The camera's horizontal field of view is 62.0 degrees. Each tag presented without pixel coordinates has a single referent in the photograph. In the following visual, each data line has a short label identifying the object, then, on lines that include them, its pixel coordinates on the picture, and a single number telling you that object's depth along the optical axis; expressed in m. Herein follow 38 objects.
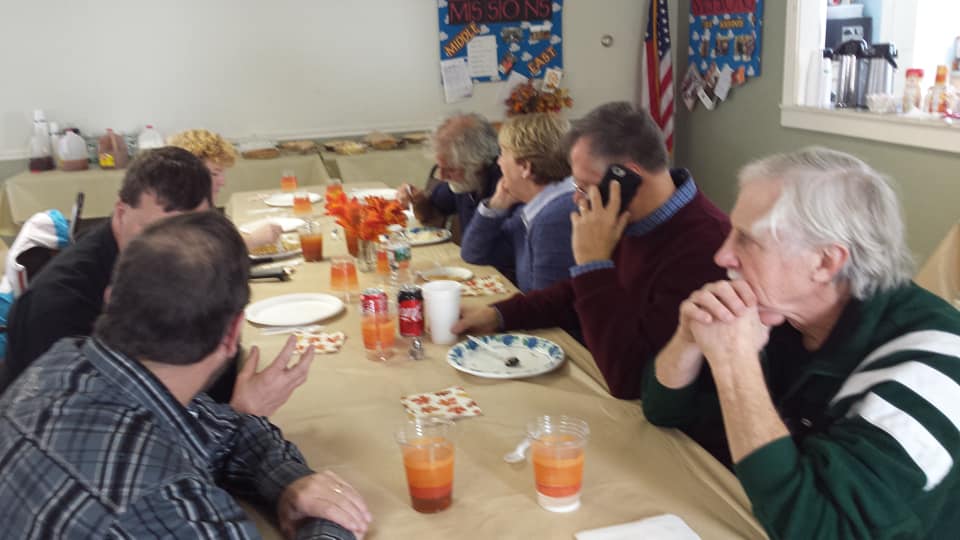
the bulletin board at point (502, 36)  5.50
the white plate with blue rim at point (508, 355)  1.71
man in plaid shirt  0.92
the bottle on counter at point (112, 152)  4.95
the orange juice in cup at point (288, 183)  4.29
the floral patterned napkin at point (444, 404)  1.54
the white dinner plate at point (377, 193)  3.94
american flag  5.65
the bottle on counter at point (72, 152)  4.87
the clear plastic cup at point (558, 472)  1.18
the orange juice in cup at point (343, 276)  2.41
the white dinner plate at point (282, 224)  3.32
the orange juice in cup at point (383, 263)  2.62
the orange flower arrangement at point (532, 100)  5.59
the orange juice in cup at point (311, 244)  2.83
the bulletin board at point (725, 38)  4.81
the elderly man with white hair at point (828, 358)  1.04
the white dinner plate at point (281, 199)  3.97
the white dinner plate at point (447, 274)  2.54
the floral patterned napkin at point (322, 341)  1.94
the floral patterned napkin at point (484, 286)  2.38
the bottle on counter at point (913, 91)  3.74
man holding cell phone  1.67
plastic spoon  1.34
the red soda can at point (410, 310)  1.92
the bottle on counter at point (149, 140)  4.93
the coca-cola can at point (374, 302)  1.86
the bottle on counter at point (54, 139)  4.96
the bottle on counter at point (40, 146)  4.89
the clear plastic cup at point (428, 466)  1.20
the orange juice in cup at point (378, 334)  1.88
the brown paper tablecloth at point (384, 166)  5.05
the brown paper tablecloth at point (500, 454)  1.18
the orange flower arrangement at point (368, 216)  2.55
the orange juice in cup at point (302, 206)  3.74
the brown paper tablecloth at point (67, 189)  4.69
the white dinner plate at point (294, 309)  2.16
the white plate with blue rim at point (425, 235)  3.07
